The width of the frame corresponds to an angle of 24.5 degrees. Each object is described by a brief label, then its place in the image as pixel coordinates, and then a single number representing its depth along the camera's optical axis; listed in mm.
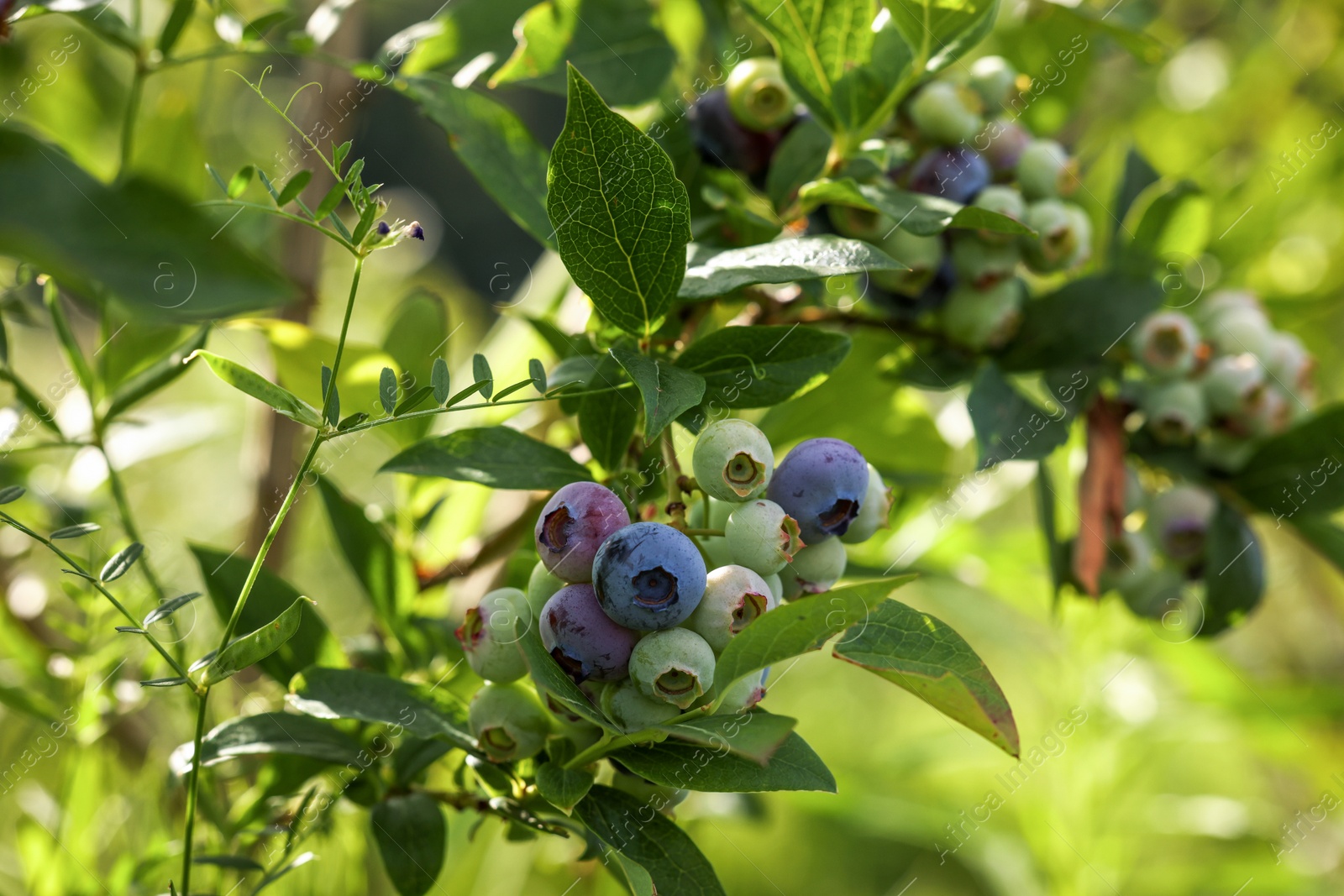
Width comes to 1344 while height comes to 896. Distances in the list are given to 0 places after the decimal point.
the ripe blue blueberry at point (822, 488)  381
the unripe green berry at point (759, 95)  423
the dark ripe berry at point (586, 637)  372
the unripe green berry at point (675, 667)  367
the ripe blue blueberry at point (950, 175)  433
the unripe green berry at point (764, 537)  374
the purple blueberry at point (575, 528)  375
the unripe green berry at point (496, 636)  381
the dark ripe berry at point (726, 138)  426
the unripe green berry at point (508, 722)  382
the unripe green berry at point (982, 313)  438
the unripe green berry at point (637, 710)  372
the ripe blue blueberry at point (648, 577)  366
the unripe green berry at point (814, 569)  386
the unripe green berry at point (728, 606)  371
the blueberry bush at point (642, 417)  369
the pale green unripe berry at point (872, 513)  391
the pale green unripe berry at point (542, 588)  384
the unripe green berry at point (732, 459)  376
